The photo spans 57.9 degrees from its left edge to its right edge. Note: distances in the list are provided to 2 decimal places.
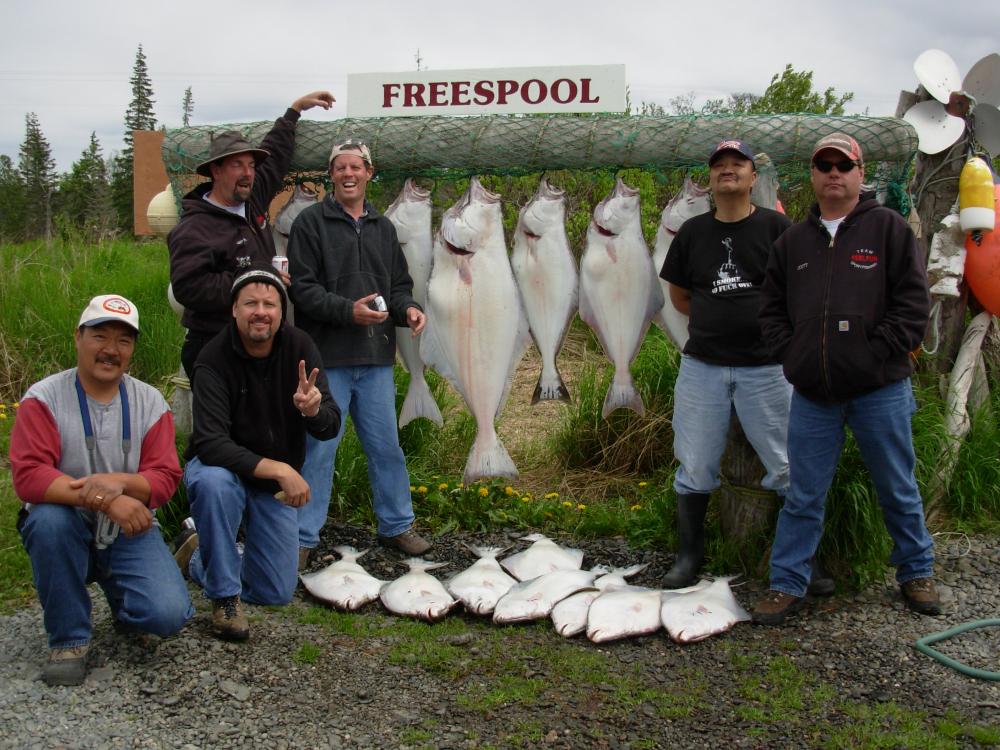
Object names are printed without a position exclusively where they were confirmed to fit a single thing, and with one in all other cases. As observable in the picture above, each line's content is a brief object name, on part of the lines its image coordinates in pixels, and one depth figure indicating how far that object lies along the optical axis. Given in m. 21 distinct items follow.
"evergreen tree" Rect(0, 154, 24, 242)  37.78
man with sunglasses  3.65
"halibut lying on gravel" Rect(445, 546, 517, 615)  4.16
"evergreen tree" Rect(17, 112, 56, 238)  37.94
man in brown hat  3.98
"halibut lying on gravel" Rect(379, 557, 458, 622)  4.11
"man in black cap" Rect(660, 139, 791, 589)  4.07
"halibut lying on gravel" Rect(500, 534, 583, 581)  4.61
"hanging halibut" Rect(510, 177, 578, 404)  4.41
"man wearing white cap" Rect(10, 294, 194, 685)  3.28
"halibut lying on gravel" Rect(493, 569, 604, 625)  4.04
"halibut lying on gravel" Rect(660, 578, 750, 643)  3.84
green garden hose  3.50
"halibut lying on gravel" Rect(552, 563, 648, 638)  3.92
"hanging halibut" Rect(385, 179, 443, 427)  4.55
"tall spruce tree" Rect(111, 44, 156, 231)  32.06
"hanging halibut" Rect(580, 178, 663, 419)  4.38
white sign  4.42
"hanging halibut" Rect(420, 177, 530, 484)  4.40
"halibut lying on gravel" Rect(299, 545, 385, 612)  4.22
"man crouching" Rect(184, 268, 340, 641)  3.65
